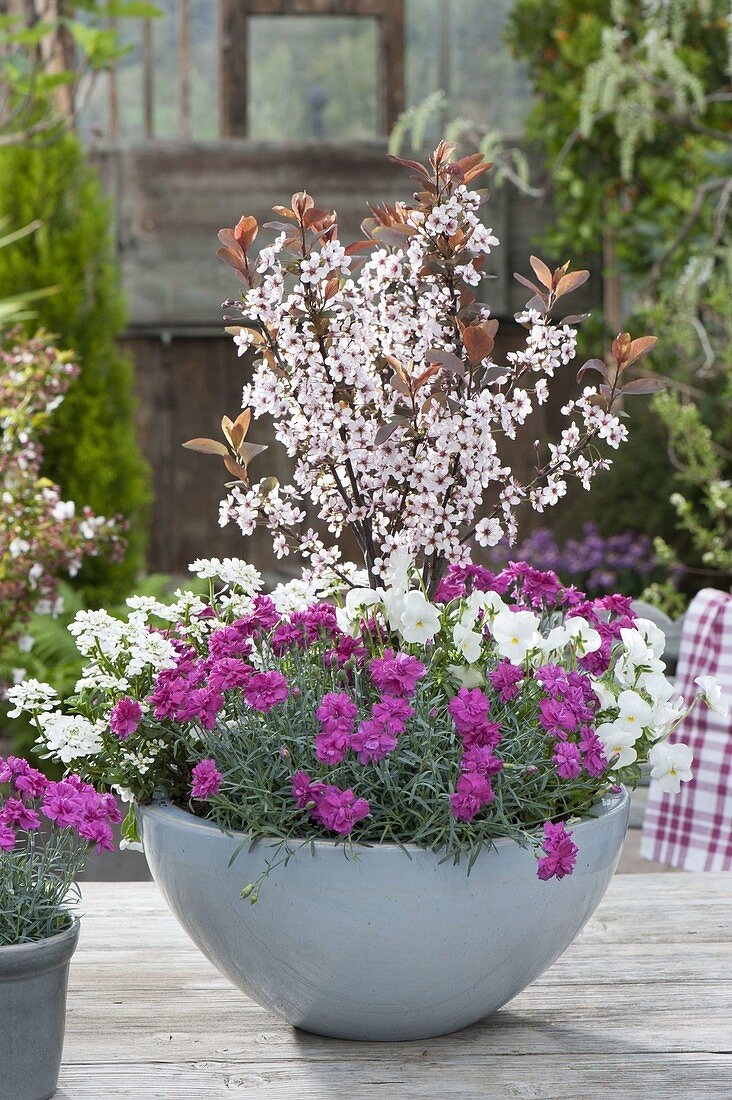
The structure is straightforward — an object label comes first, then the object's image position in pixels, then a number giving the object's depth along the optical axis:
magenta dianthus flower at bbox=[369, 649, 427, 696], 2.20
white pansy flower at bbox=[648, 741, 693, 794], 2.27
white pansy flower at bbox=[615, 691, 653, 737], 2.26
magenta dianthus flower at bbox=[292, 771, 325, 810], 2.18
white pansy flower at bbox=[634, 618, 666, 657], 2.33
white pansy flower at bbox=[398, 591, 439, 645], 2.25
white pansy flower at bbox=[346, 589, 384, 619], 2.31
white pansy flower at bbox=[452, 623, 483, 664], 2.27
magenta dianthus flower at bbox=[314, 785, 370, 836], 2.16
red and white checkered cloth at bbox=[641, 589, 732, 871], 3.11
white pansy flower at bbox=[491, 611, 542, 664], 2.27
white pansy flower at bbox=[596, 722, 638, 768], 2.25
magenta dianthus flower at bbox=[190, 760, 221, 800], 2.19
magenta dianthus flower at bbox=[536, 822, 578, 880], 2.16
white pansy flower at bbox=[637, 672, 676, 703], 2.28
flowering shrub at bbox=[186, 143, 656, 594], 2.36
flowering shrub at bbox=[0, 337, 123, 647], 4.42
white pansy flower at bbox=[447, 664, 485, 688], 2.27
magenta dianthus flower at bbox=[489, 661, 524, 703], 2.24
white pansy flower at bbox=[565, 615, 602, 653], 2.31
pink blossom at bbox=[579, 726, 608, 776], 2.23
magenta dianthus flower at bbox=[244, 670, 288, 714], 2.21
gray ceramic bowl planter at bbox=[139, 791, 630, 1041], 2.18
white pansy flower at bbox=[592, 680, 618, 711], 2.29
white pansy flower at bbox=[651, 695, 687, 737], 2.27
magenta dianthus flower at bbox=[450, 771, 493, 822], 2.16
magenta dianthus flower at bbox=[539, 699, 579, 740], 2.21
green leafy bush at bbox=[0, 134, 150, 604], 6.95
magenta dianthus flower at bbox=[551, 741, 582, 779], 2.20
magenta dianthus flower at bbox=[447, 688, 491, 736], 2.19
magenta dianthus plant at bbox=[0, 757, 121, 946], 2.16
